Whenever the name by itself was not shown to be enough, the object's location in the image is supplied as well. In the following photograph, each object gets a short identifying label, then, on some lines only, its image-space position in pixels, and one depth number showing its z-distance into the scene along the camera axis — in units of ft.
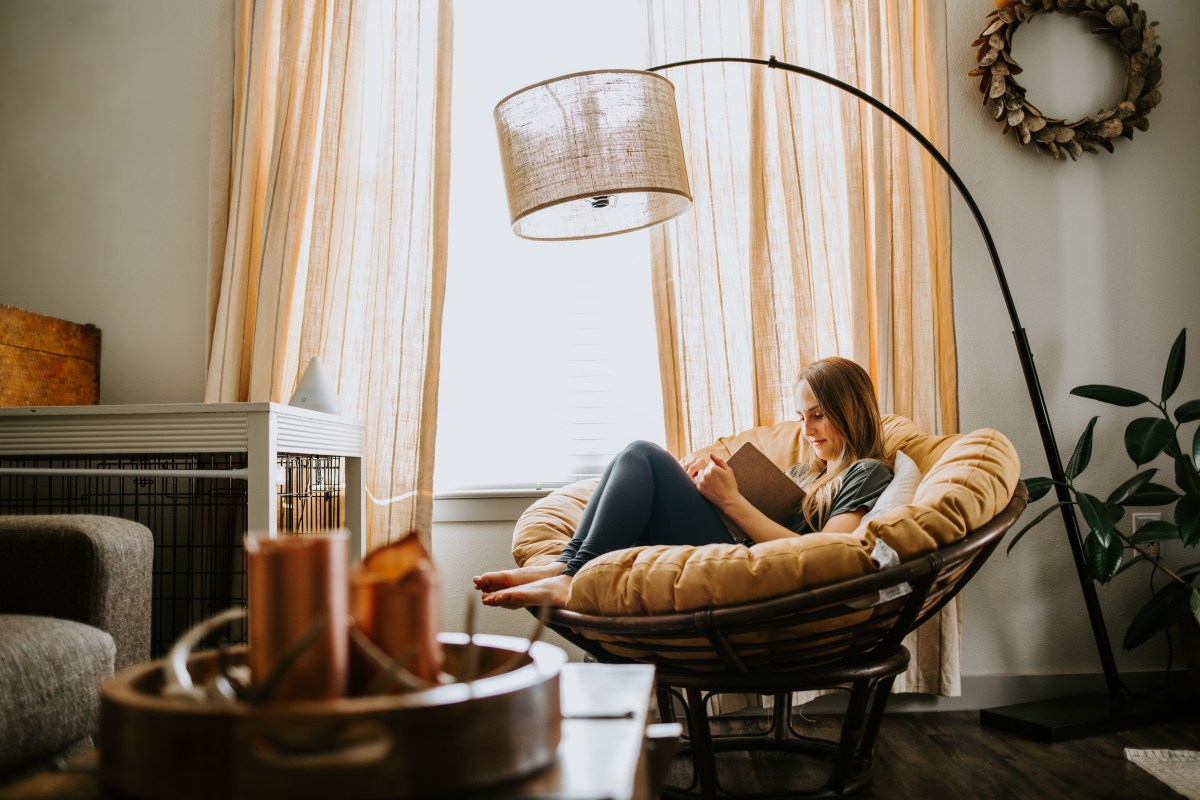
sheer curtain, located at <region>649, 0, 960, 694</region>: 8.22
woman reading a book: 6.48
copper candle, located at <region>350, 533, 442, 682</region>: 2.35
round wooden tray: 1.86
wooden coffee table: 2.07
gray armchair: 4.15
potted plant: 7.34
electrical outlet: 8.43
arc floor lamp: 6.19
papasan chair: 4.79
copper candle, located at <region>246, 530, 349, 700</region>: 2.12
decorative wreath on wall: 8.51
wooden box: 7.57
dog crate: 7.37
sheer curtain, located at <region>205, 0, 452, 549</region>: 8.45
